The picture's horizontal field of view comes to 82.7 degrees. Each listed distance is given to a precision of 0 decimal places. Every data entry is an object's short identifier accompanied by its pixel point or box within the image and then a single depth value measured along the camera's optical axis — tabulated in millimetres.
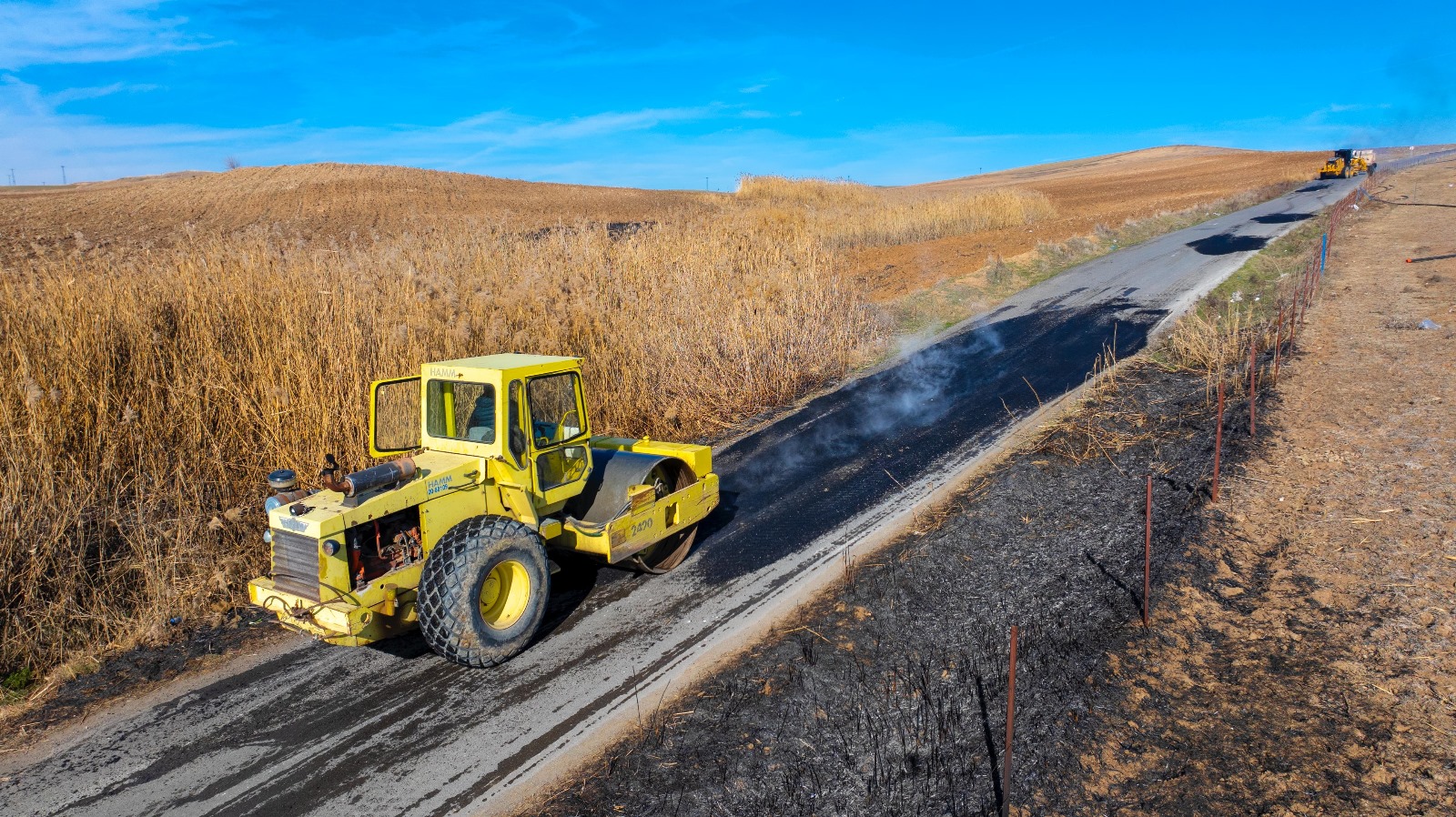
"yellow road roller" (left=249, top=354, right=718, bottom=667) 5004
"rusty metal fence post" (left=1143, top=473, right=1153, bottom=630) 5418
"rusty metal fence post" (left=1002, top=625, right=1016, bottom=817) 3705
